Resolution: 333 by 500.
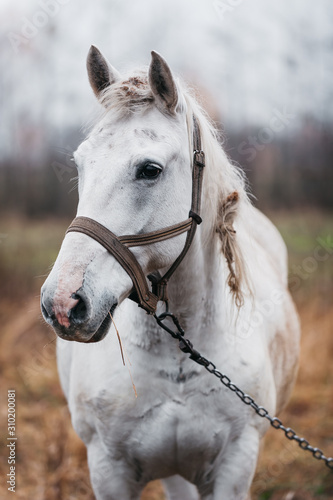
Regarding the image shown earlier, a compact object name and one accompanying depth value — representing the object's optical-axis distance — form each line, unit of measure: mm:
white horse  2105
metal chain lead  2286
